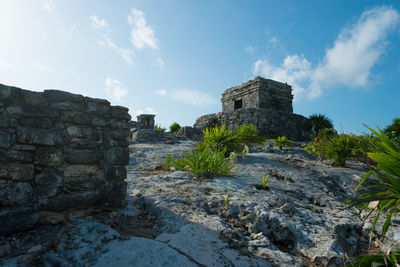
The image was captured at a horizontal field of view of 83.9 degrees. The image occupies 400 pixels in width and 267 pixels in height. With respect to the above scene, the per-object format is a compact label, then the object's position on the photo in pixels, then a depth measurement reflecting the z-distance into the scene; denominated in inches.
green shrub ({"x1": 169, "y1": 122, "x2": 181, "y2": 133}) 730.3
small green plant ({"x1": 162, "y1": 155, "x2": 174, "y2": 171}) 196.8
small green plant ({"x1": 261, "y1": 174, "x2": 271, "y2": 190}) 148.4
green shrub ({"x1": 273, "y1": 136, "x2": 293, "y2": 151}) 326.3
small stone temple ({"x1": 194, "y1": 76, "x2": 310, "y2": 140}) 511.5
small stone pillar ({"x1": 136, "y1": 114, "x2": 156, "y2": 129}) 677.9
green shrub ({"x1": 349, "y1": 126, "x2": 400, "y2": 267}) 61.0
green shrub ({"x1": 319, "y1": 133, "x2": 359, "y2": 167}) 234.2
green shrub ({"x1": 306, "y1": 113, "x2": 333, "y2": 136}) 564.1
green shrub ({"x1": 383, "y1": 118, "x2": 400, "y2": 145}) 502.5
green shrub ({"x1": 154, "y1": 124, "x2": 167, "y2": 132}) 645.1
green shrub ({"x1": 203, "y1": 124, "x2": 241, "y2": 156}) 237.8
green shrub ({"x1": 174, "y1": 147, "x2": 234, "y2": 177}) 166.2
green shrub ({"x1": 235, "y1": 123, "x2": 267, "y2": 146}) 279.9
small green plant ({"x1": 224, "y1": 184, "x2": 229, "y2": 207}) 116.1
